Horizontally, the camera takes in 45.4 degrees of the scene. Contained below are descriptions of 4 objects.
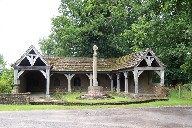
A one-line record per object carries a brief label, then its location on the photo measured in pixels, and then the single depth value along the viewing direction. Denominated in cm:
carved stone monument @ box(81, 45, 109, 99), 2189
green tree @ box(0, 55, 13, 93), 2332
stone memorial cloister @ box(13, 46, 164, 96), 2373
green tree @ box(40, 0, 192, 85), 3047
